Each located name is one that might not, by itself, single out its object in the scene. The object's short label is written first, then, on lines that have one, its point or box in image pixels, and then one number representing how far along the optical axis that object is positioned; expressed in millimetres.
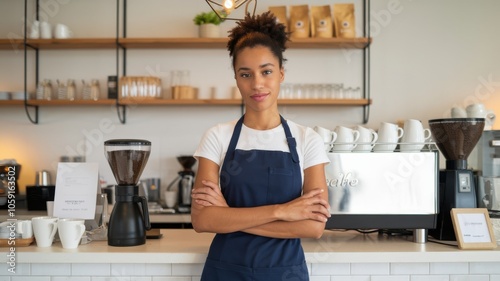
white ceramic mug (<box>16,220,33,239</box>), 2000
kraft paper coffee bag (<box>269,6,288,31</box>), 4125
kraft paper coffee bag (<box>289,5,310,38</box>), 4074
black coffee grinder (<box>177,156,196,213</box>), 4105
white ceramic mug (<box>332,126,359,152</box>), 2135
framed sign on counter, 1978
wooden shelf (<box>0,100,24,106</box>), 4137
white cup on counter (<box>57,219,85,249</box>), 1971
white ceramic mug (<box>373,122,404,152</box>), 2178
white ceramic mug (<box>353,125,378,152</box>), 2133
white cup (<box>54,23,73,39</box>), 4148
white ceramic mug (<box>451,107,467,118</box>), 3725
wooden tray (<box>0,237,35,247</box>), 2000
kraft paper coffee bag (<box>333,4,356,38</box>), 4031
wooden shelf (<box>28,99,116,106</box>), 4102
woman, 1641
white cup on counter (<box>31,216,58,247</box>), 1993
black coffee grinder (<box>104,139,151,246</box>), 2012
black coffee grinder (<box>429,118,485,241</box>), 2143
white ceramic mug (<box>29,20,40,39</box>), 4168
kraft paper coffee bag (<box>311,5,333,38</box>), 4059
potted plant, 4117
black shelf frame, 4258
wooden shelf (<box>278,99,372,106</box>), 4000
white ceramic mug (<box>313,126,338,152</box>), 2125
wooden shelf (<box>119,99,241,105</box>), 4055
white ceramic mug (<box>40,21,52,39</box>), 4156
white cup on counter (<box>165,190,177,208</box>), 4066
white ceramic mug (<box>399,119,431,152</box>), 2187
